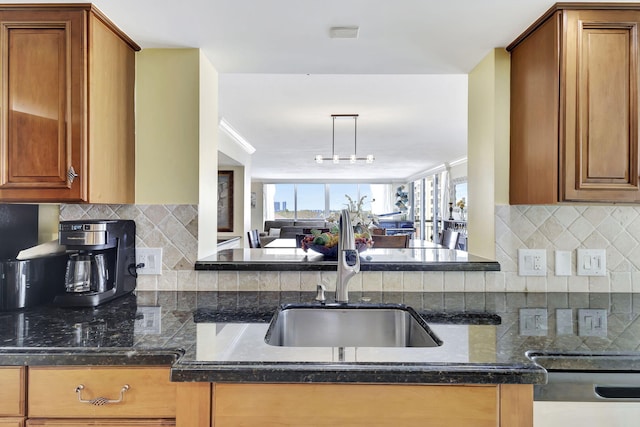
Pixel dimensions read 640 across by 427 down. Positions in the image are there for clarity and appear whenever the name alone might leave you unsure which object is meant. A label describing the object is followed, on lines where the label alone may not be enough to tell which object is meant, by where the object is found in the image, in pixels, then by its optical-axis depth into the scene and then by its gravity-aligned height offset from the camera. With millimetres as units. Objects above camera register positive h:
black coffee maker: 1454 -193
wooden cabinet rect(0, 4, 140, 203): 1424 +396
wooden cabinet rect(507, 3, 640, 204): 1425 +404
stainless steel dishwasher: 1033 -457
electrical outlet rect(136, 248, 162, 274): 1771 -208
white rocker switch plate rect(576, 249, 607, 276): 1745 -210
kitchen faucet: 1507 -170
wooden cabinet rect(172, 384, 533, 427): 960 -466
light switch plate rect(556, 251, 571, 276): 1755 -216
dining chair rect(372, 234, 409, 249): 4195 -291
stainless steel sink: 1532 -437
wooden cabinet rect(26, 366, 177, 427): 1043 -488
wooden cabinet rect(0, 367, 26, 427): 1040 -484
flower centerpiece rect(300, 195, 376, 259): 1952 -127
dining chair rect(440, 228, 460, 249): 4544 -315
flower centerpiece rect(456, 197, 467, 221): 7946 +165
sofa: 10273 -303
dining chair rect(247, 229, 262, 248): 5559 -382
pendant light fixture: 4488 +1110
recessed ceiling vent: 1592 +742
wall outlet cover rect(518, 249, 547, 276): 1762 -213
